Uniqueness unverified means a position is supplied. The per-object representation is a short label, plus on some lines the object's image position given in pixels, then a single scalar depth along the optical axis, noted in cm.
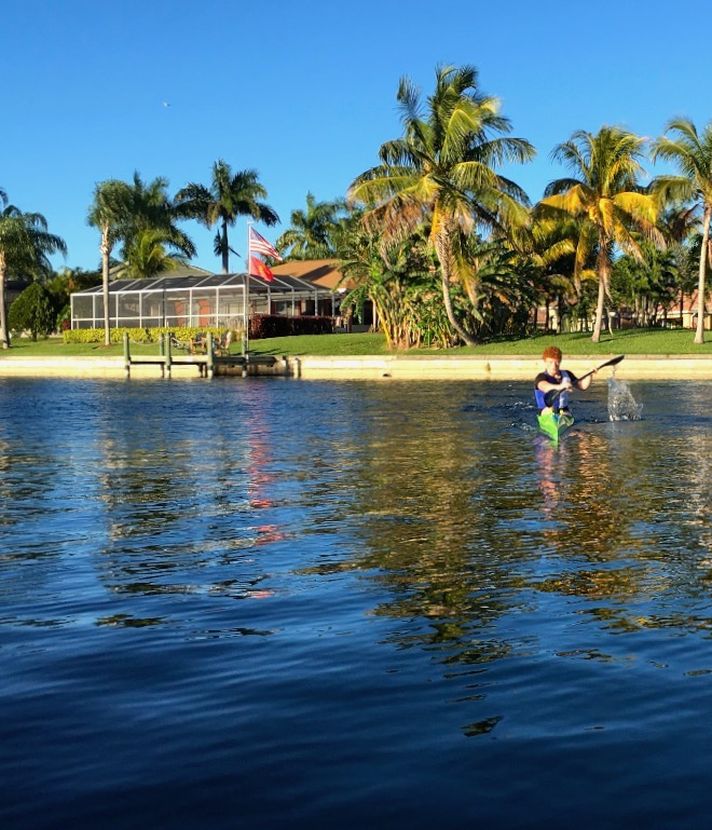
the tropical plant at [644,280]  8781
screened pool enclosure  7188
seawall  4647
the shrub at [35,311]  8406
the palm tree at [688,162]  5109
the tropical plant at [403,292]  5775
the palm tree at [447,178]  5219
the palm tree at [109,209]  7469
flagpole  5260
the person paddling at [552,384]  2148
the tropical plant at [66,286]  8381
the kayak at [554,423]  2116
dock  5434
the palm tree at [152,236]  8344
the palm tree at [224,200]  8944
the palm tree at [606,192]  5359
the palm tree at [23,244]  7794
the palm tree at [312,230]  9784
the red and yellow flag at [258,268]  5412
